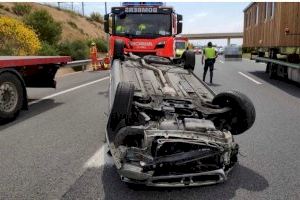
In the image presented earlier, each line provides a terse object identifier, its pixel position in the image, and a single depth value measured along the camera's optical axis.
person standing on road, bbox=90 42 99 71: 14.60
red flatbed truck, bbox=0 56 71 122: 5.17
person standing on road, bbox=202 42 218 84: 10.61
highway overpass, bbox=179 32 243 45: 71.71
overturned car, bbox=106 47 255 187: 2.74
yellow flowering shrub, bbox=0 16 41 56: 13.42
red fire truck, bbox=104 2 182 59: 8.55
